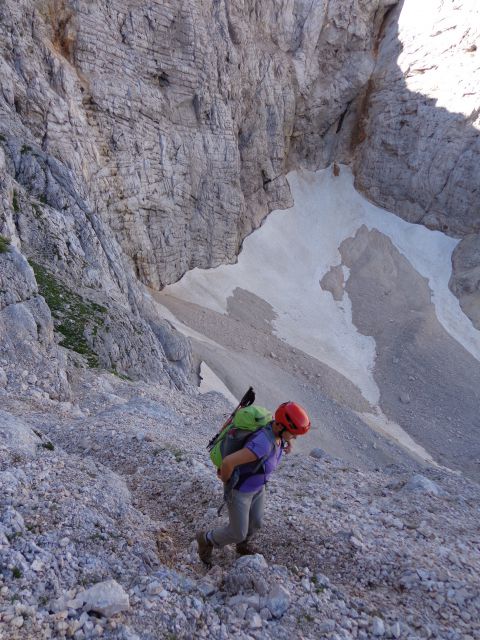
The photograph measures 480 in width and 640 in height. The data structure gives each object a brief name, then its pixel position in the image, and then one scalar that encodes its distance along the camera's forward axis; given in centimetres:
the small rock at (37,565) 445
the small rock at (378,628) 479
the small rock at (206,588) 508
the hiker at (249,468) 543
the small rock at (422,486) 976
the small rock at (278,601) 489
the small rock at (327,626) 474
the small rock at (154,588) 471
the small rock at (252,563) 554
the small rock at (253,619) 462
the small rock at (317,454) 1218
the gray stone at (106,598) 417
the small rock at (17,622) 375
